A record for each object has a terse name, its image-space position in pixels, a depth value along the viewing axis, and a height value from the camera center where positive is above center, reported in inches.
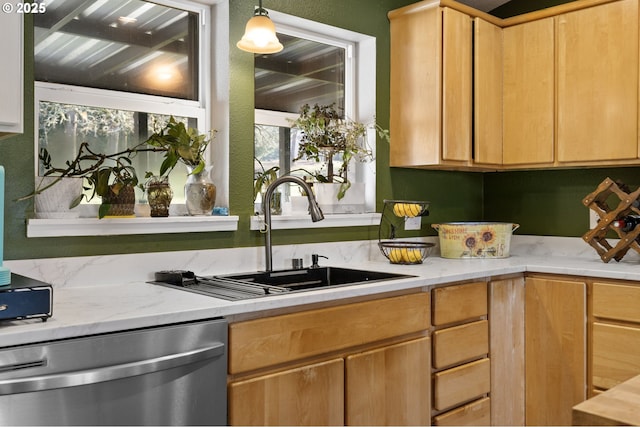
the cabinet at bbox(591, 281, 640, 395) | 97.3 -21.4
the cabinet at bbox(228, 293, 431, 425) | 70.2 -20.9
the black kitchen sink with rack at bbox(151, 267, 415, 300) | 78.0 -11.2
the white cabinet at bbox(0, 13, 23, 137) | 62.5 +14.0
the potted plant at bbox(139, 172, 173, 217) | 91.0 +1.5
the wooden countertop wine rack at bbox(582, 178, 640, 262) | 111.1 -2.3
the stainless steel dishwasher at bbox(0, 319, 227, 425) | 54.0 -17.0
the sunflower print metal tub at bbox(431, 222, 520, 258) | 121.7 -7.1
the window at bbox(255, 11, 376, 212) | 112.7 +24.6
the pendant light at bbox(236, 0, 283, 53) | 87.3 +25.1
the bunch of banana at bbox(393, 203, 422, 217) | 114.7 -0.7
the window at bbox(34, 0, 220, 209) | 87.4 +21.0
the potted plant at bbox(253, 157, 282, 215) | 105.1 +4.0
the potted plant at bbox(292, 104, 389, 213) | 113.3 +12.5
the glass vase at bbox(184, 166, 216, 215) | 94.5 +2.1
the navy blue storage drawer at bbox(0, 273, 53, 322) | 55.3 -8.9
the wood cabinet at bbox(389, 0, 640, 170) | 113.7 +24.0
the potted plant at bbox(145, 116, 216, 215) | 89.7 +7.4
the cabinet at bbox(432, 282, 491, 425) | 94.8 -24.8
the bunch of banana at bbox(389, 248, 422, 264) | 110.1 -9.2
